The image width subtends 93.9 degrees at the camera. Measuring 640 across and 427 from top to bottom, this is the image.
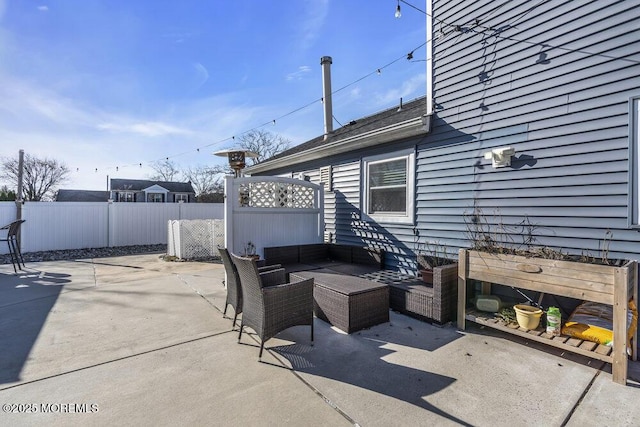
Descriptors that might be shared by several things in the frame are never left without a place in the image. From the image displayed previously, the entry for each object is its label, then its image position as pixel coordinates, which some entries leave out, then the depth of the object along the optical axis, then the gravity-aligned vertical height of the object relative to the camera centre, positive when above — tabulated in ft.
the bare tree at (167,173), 99.71 +12.56
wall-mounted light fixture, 11.52 +2.13
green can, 8.87 -3.33
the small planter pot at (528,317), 9.27 -3.35
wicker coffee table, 10.55 -3.43
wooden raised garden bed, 7.33 -2.13
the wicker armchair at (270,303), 8.57 -2.84
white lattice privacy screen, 17.08 -0.11
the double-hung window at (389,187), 15.65 +1.29
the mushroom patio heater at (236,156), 18.19 +3.36
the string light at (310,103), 19.41 +10.19
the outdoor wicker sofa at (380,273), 11.03 -3.10
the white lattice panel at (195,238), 26.89 -2.57
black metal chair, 20.84 -1.42
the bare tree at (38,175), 77.71 +9.94
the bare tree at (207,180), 82.89 +9.53
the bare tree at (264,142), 75.66 +17.46
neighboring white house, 87.86 +5.37
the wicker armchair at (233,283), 10.48 -2.64
